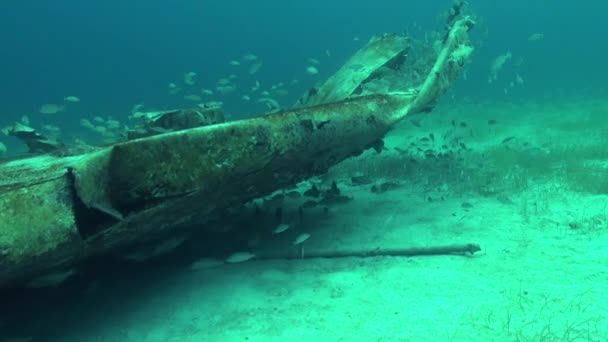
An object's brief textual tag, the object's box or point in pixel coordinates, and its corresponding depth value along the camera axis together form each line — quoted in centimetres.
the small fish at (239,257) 666
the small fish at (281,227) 700
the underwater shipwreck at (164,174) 406
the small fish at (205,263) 703
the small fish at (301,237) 687
